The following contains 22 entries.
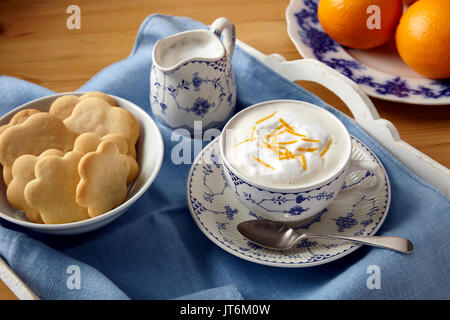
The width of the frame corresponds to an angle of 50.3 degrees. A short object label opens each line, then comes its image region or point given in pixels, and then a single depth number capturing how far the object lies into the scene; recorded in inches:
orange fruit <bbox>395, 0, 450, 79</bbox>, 36.9
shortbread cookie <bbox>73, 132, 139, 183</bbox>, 30.3
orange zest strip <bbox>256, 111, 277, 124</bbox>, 30.5
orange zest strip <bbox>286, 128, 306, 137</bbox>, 28.9
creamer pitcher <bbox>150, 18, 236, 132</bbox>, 34.5
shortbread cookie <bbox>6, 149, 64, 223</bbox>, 29.0
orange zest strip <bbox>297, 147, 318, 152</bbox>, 28.1
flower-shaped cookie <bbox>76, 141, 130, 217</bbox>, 27.9
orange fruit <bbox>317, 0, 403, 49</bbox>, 40.4
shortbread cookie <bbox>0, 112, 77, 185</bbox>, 30.5
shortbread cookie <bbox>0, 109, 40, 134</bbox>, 32.6
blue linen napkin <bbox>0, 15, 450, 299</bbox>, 26.7
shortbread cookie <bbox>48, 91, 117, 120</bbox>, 34.1
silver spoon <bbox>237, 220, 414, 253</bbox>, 27.5
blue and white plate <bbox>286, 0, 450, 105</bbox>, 39.7
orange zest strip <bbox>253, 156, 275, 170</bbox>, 27.7
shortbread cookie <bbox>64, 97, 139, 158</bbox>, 32.6
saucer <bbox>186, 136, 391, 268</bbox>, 28.3
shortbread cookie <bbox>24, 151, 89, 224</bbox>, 28.0
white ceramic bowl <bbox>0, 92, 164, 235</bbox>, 27.8
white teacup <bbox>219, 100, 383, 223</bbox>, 27.3
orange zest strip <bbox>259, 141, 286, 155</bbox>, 28.2
